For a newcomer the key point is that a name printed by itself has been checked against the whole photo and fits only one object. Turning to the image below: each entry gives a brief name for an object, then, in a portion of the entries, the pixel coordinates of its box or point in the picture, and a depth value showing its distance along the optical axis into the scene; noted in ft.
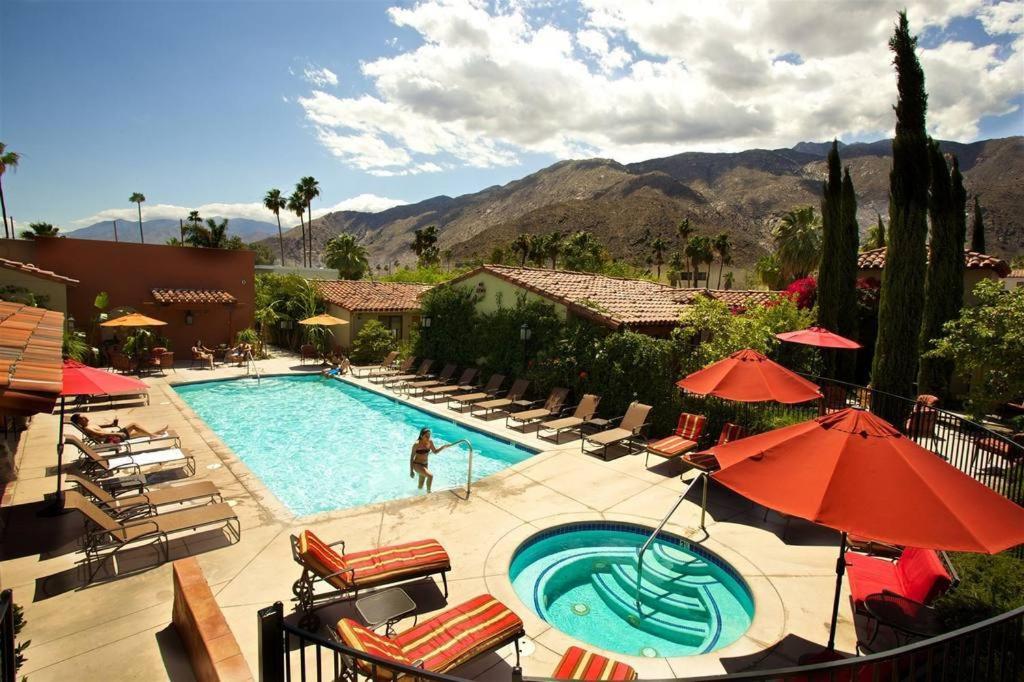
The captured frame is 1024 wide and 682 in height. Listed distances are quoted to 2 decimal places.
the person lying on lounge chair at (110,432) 37.37
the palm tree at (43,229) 141.38
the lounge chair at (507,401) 52.16
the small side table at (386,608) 17.27
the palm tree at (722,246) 215.31
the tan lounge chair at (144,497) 24.85
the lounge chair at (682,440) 35.37
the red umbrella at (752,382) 28.17
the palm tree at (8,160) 130.31
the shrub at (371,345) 81.25
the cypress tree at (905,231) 52.75
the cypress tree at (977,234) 95.04
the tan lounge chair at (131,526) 21.44
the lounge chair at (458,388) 59.31
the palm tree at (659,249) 247.91
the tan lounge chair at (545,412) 46.57
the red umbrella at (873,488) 11.73
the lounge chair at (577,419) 43.65
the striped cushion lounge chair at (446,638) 14.39
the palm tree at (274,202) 200.03
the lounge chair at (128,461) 31.63
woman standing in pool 32.35
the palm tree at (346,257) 176.65
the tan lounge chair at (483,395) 54.34
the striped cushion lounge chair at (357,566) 18.26
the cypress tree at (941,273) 61.11
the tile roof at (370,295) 88.28
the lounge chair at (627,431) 38.63
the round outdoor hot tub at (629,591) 20.34
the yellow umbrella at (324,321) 76.45
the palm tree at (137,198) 253.49
